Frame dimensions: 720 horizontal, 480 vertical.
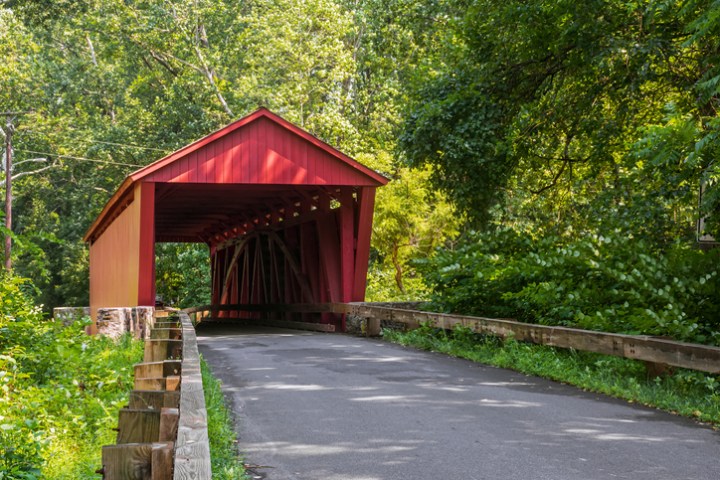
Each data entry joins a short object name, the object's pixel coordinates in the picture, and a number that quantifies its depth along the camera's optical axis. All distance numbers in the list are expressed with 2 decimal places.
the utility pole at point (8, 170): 32.38
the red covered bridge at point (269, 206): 15.91
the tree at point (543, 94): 13.21
